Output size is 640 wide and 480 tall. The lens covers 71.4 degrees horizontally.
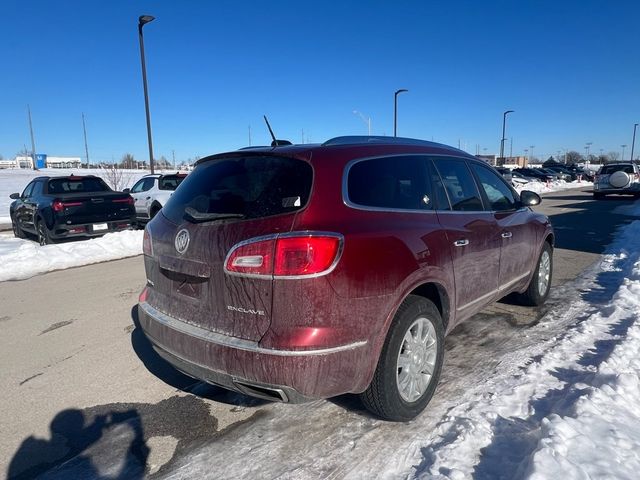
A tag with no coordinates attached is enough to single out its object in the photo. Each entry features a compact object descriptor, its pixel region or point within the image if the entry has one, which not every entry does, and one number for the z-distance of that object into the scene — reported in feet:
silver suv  68.95
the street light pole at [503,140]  149.48
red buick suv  7.73
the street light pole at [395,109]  92.48
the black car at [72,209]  32.17
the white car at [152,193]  43.88
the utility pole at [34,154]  240.38
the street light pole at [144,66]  47.06
